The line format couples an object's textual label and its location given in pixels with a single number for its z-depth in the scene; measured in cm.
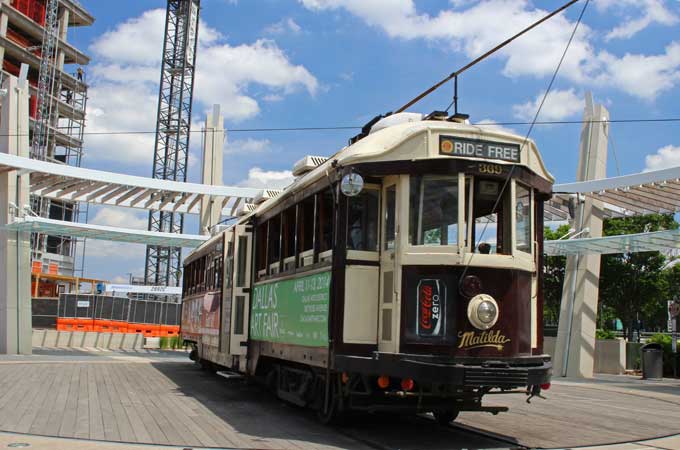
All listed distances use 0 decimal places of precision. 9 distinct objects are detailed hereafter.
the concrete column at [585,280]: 2005
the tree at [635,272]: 3791
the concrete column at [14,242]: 2136
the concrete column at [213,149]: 2762
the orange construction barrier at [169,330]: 3519
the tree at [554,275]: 3933
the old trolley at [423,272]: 730
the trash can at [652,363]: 1928
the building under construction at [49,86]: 6178
